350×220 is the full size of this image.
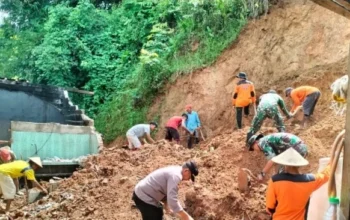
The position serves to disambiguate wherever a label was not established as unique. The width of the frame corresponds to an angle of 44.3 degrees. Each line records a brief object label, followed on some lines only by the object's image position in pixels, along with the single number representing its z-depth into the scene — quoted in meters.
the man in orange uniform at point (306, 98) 8.48
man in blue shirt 11.30
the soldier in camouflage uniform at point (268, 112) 7.38
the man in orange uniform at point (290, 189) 3.51
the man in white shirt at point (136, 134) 10.63
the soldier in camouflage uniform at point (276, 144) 5.29
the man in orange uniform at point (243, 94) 9.80
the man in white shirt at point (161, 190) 4.64
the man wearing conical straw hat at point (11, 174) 7.95
